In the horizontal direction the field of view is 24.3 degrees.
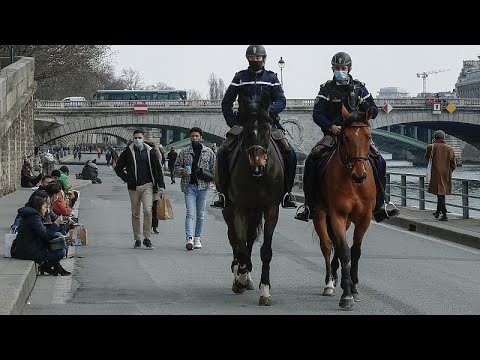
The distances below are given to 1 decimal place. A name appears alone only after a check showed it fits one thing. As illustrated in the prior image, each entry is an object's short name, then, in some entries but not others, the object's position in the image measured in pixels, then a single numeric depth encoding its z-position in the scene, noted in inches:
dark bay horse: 442.3
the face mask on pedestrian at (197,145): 693.2
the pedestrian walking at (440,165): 924.6
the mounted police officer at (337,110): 464.1
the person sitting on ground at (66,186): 897.5
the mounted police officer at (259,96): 468.8
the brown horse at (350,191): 438.3
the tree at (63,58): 2265.0
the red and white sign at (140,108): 3919.8
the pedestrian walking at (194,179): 696.4
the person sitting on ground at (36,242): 544.4
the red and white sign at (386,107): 3435.3
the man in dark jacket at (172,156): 2140.7
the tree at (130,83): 7618.1
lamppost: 2357.7
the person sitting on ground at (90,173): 2151.8
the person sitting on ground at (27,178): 1584.6
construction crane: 7280.5
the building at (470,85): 7332.7
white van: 3934.5
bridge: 3934.5
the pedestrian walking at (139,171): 704.4
